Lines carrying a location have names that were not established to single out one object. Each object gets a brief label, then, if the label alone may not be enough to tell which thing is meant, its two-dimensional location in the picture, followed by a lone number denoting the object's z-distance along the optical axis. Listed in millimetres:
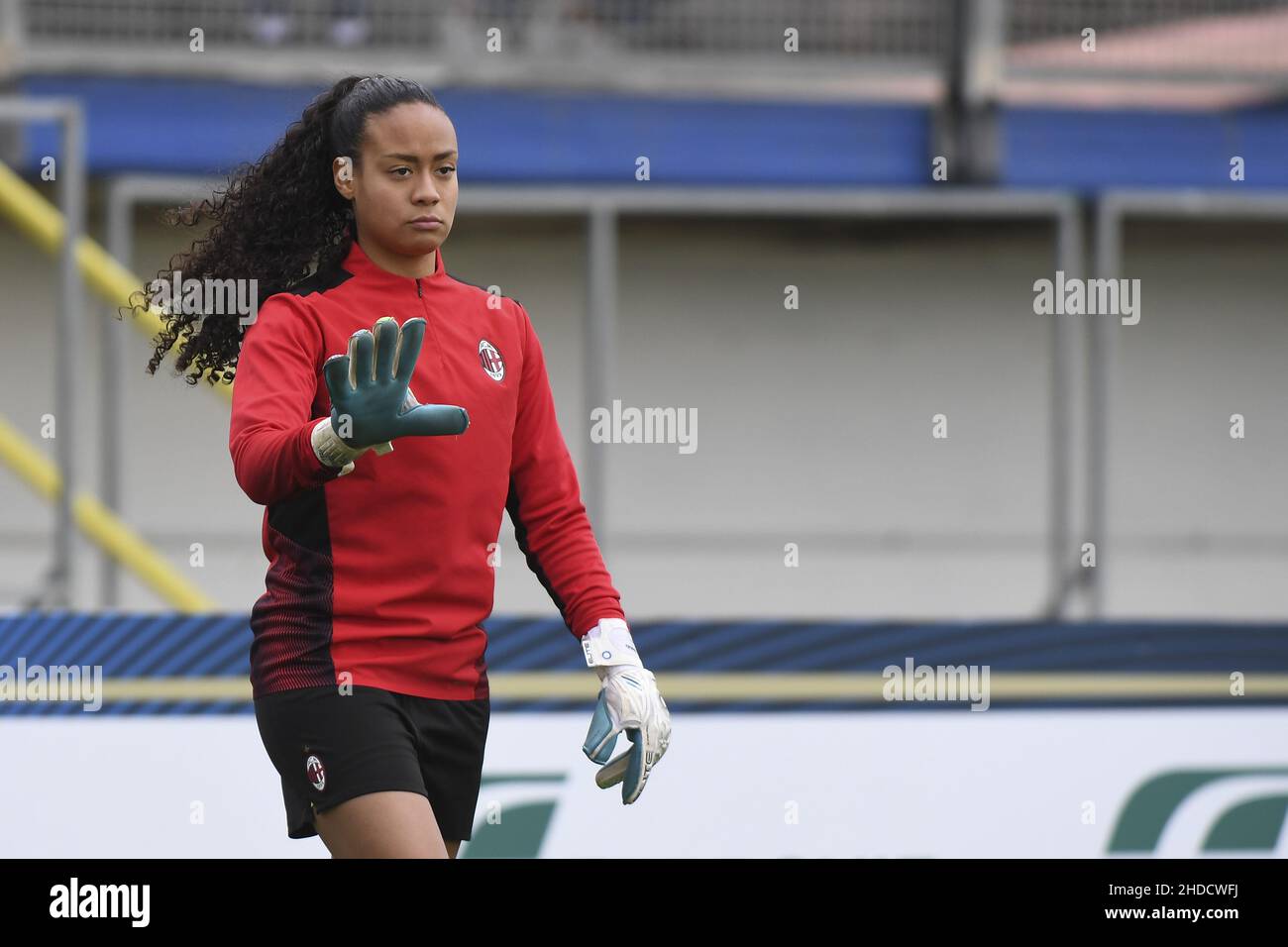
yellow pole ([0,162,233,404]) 10937
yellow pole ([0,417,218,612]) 10781
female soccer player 4910
